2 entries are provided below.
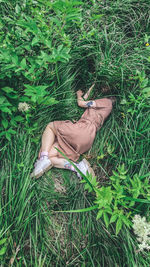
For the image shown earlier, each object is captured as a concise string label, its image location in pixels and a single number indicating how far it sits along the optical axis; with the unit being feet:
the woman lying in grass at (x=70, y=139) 5.93
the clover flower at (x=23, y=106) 5.08
